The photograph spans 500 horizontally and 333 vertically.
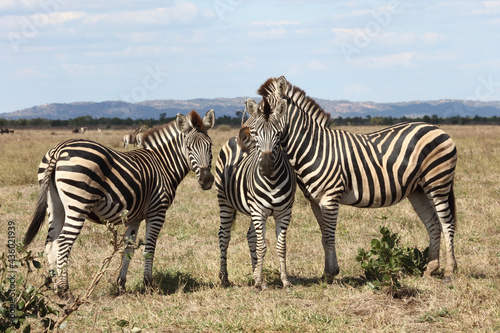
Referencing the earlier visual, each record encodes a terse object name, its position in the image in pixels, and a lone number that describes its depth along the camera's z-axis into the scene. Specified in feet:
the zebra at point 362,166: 43.93
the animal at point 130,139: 219.53
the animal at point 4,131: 343.73
